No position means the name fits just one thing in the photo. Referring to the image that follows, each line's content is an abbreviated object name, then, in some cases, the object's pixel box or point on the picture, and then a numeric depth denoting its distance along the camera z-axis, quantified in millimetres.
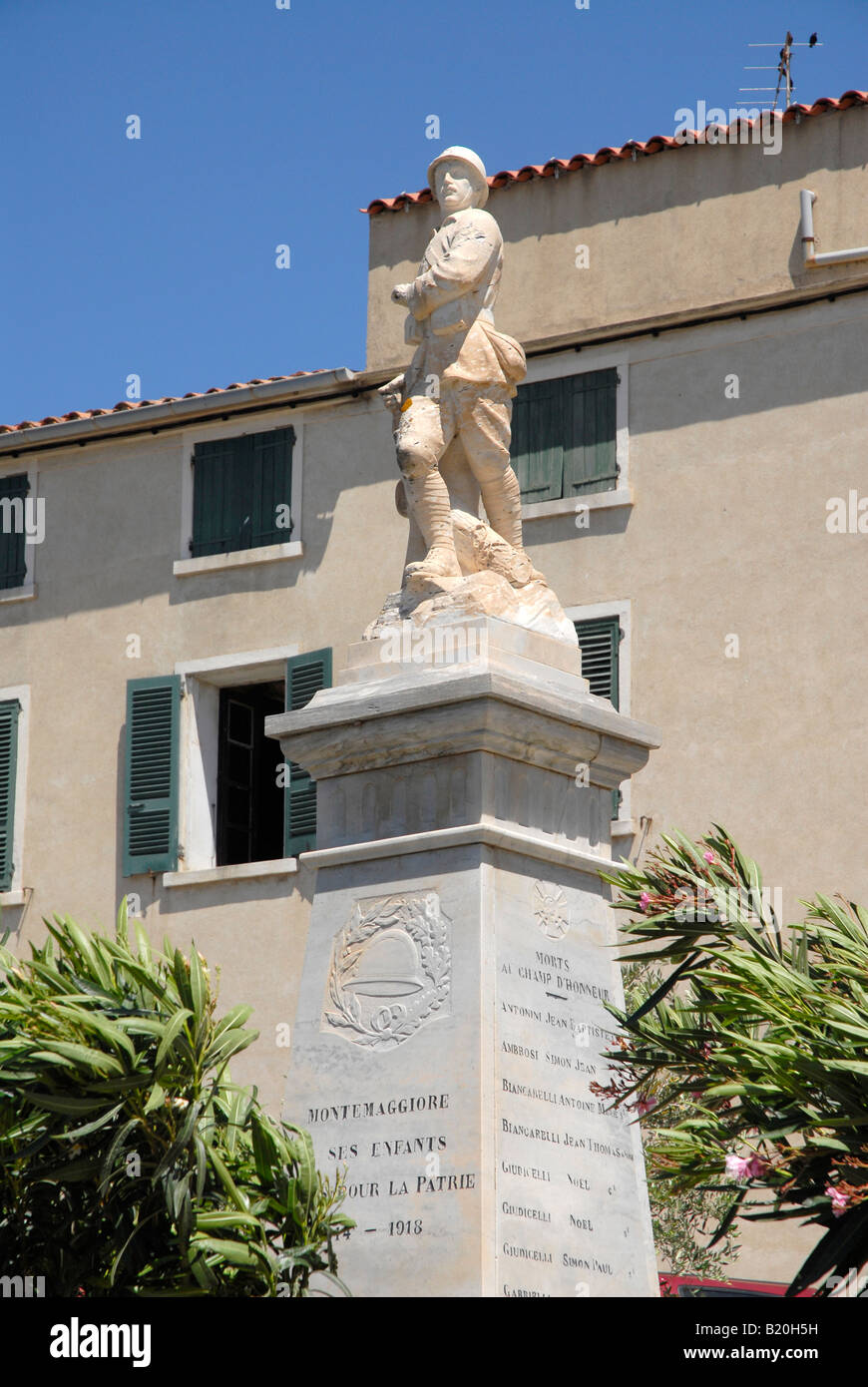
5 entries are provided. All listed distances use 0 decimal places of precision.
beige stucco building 17422
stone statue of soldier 10211
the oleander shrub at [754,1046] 7820
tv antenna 19297
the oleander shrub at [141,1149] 8680
